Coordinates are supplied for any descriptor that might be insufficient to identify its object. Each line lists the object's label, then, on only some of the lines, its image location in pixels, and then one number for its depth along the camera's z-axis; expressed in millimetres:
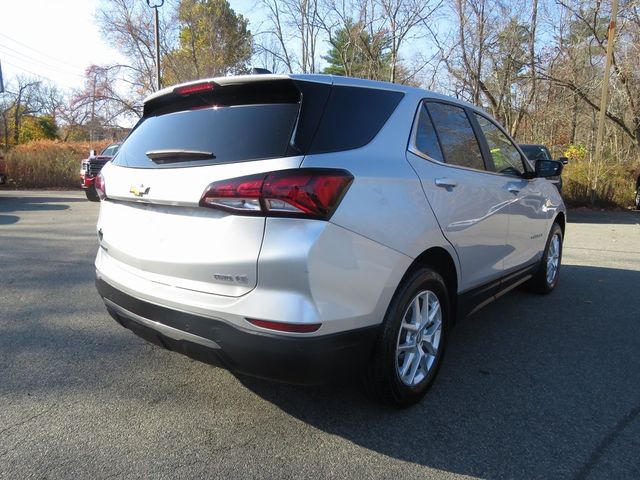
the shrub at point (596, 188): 15125
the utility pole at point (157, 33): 22125
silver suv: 2162
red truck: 13625
